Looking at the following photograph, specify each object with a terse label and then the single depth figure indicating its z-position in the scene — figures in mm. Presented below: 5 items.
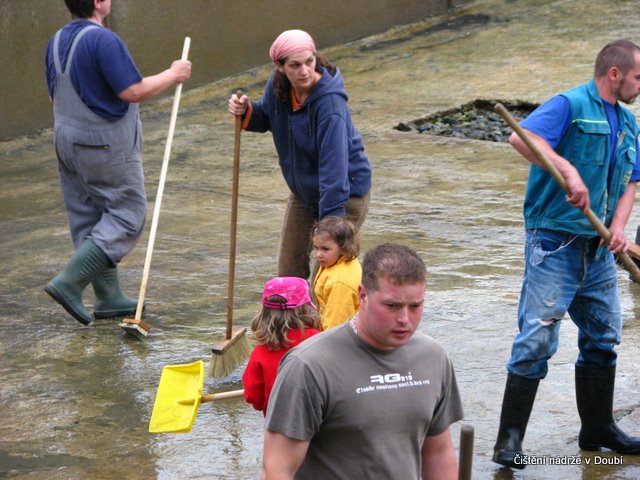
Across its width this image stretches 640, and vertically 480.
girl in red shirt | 9117
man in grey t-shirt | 6656
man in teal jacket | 9773
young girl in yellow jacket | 10641
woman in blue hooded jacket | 11594
